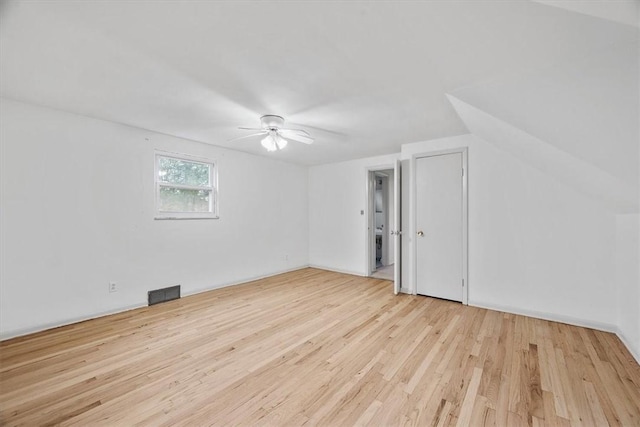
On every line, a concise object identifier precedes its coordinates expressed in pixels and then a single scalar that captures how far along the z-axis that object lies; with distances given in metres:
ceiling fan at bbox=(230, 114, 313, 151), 2.85
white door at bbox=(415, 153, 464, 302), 3.67
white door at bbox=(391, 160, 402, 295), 3.99
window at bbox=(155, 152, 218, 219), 3.75
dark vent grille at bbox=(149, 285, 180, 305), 3.57
